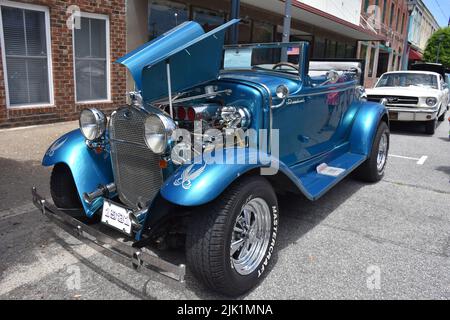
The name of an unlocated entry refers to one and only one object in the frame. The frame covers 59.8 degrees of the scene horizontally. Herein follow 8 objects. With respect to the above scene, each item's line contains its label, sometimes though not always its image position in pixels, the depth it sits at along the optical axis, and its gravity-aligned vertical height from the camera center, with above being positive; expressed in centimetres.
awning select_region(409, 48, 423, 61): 4031 +240
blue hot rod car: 246 -63
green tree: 4353 +348
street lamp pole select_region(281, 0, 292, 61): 771 +99
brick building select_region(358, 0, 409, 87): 2490 +328
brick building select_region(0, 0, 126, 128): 683 +15
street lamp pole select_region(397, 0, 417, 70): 1853 +345
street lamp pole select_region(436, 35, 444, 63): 4033 +387
